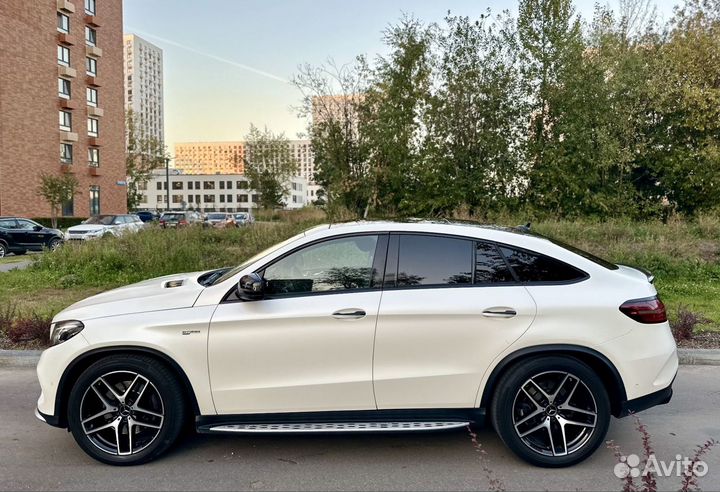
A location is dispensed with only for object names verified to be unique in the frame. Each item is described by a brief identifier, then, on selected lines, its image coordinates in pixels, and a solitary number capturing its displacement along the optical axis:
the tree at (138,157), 57.28
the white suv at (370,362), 3.45
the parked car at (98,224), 20.75
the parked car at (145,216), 39.87
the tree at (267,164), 50.81
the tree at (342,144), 17.91
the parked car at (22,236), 18.52
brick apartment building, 35.59
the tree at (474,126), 18.27
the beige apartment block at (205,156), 152.50
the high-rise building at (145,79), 136.50
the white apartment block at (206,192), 119.31
